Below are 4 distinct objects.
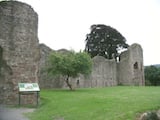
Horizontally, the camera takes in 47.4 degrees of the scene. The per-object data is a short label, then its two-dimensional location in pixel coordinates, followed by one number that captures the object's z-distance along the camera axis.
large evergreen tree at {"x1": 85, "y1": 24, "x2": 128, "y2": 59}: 30.05
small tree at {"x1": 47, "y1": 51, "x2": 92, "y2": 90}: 15.47
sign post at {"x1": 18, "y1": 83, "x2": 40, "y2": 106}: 9.90
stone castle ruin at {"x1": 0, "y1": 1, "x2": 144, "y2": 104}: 10.46
